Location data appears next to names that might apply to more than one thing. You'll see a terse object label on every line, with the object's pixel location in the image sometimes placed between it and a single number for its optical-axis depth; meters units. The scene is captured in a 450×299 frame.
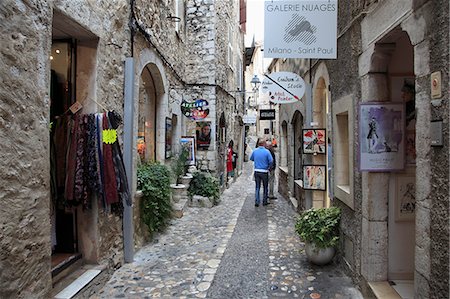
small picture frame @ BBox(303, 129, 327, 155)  5.83
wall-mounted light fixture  14.55
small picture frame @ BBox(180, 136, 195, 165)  9.02
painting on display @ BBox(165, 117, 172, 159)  7.50
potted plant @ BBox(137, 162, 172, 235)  5.29
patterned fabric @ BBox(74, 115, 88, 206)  3.62
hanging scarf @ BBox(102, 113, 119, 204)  3.80
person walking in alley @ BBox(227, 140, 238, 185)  13.92
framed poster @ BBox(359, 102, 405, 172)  3.30
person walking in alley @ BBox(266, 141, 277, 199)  9.15
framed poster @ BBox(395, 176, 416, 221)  3.33
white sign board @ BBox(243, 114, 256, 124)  18.16
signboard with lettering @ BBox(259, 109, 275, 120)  10.98
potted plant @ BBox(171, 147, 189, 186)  8.22
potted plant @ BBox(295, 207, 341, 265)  4.20
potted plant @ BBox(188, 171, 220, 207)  8.73
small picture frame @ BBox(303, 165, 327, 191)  5.65
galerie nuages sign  4.18
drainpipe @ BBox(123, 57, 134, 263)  4.52
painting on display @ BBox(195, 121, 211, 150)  10.70
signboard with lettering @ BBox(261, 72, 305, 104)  5.49
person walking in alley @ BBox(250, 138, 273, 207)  8.44
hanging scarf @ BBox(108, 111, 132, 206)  3.95
